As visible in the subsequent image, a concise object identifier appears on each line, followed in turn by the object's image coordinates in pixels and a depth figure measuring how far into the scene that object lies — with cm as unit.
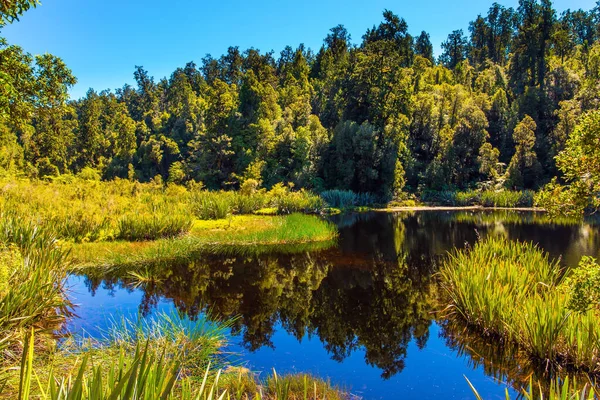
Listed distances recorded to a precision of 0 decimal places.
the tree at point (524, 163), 4012
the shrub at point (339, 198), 3534
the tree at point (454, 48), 8219
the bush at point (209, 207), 2181
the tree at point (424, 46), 7938
